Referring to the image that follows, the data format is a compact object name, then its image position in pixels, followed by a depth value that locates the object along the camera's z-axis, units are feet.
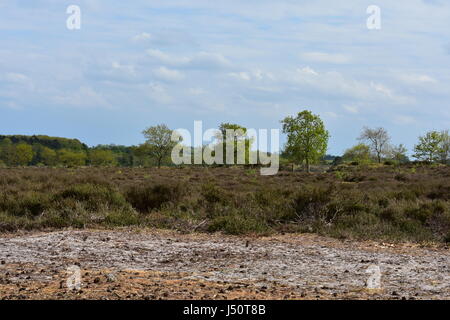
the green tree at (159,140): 263.29
